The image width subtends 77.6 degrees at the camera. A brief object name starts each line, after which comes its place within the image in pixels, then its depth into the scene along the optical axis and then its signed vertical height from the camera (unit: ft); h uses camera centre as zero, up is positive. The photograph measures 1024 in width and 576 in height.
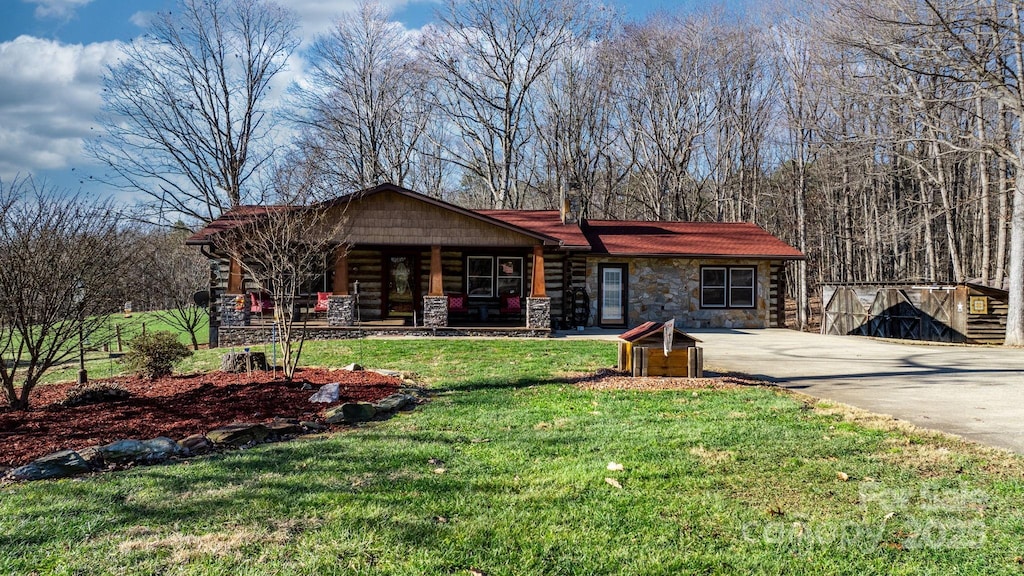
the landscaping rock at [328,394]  24.35 -3.98
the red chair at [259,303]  58.80 -1.02
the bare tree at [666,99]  104.12 +31.81
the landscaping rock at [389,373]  31.89 -4.24
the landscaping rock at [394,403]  23.09 -4.22
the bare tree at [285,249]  29.43 +2.04
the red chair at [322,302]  58.44 -0.98
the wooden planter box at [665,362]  30.83 -3.62
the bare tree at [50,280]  22.71 +0.55
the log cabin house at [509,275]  57.26 +1.44
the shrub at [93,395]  24.02 -3.91
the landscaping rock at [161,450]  16.78 -4.22
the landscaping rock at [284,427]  19.60 -4.24
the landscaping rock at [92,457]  16.08 -4.15
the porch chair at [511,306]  62.18 -1.63
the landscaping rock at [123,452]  16.42 -4.14
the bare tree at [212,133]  92.43 +23.61
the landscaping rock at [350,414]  21.50 -4.21
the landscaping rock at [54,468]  15.20 -4.22
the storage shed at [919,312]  57.41 -2.68
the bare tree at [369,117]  106.22 +29.59
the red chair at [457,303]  60.44 -1.26
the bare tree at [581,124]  106.11 +28.80
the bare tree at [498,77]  100.48 +34.54
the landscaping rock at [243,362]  32.22 -3.57
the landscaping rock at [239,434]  18.37 -4.18
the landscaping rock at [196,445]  17.44 -4.24
